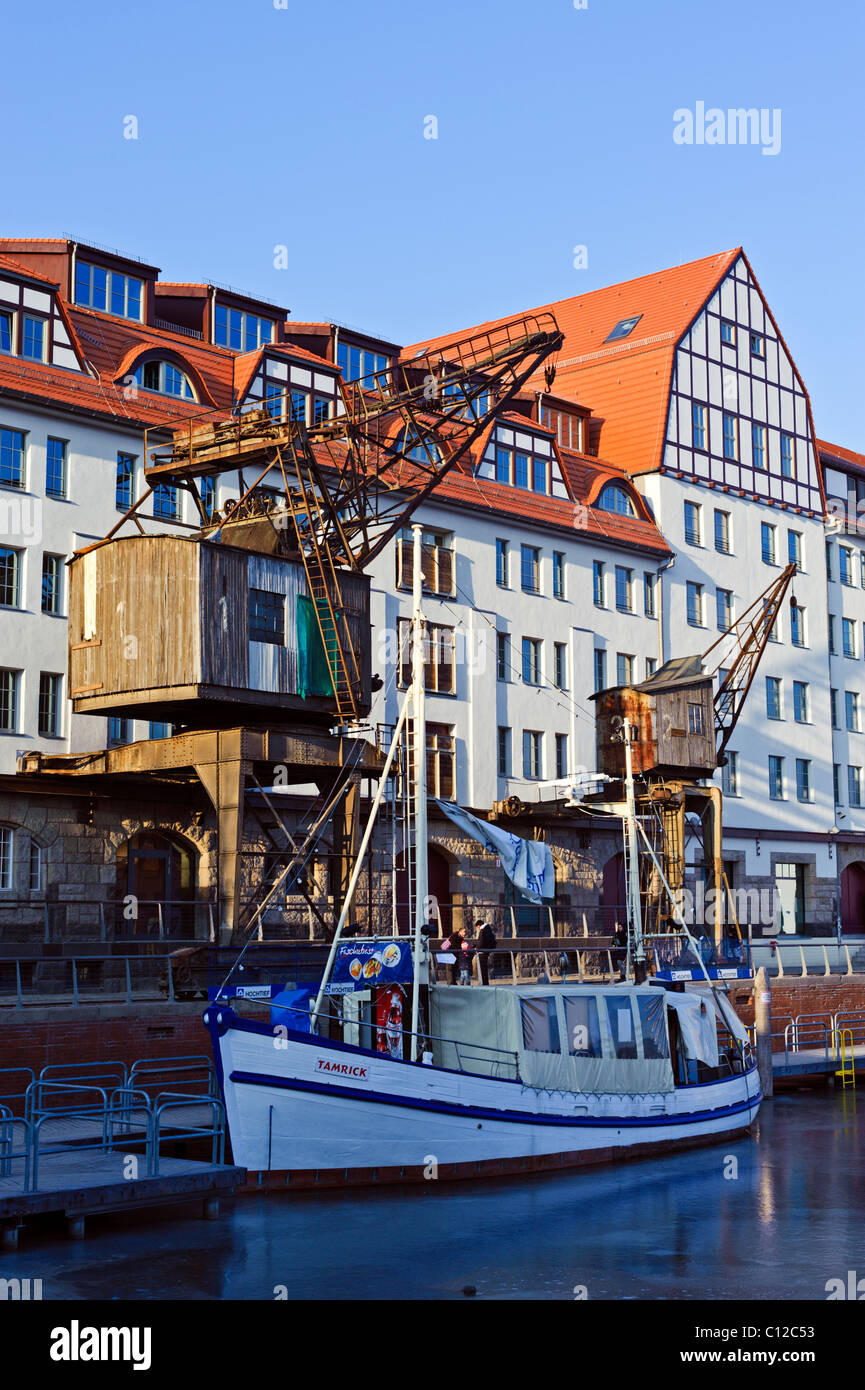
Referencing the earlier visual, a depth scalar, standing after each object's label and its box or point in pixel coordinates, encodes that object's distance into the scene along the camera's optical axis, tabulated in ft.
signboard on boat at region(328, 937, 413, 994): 91.15
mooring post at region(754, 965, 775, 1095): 128.98
